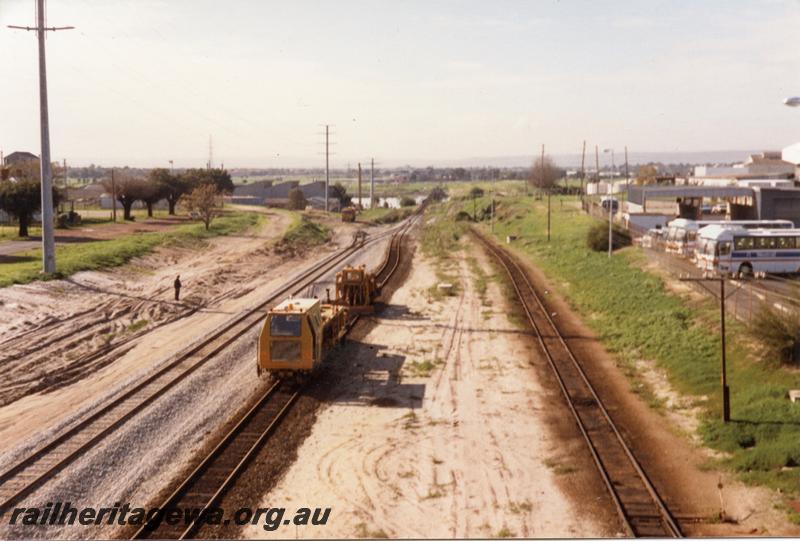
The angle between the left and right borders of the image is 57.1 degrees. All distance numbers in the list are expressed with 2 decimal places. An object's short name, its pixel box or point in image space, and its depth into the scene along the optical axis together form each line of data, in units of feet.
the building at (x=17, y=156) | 488.15
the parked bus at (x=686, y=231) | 149.28
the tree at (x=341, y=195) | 485.97
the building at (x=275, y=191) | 556.92
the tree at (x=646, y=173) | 318.04
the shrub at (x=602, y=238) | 182.09
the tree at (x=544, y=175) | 491.51
